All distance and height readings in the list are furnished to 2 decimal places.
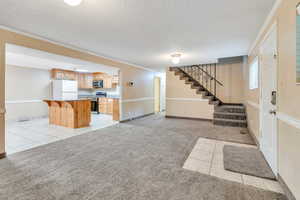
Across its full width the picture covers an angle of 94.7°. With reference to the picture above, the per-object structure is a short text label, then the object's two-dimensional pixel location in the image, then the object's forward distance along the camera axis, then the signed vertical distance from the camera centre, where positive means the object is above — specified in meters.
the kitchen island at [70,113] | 4.66 -0.52
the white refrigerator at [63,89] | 6.59 +0.44
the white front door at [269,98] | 2.05 +0.00
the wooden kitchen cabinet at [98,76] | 8.23 +1.33
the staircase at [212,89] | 4.94 +0.40
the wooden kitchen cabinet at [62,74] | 6.72 +1.21
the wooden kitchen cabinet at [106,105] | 7.68 -0.40
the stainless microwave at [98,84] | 8.11 +0.84
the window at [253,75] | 3.19 +0.58
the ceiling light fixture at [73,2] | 1.67 +1.17
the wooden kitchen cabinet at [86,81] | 8.14 +1.03
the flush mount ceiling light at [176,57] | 4.47 +1.36
